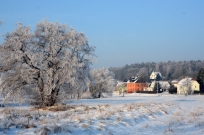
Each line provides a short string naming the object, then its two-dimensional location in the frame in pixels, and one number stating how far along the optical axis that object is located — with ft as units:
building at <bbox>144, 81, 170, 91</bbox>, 446.19
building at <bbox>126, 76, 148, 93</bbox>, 484.33
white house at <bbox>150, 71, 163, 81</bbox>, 545.60
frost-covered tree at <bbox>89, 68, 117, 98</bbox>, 237.04
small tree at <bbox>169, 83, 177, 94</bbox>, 350.91
